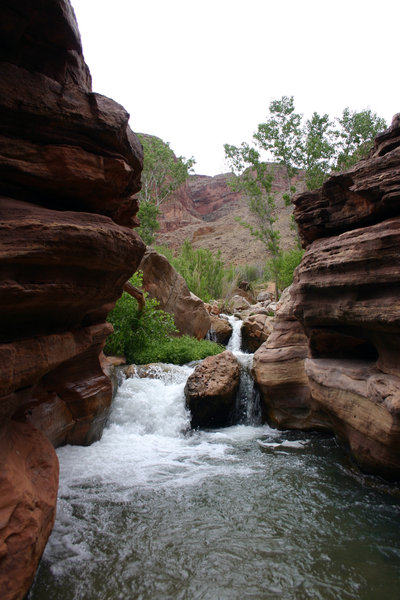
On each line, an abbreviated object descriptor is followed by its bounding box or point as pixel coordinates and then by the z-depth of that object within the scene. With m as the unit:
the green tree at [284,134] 24.67
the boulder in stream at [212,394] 8.98
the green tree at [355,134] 23.95
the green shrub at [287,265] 23.67
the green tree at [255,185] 25.11
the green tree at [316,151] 23.95
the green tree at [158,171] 29.42
